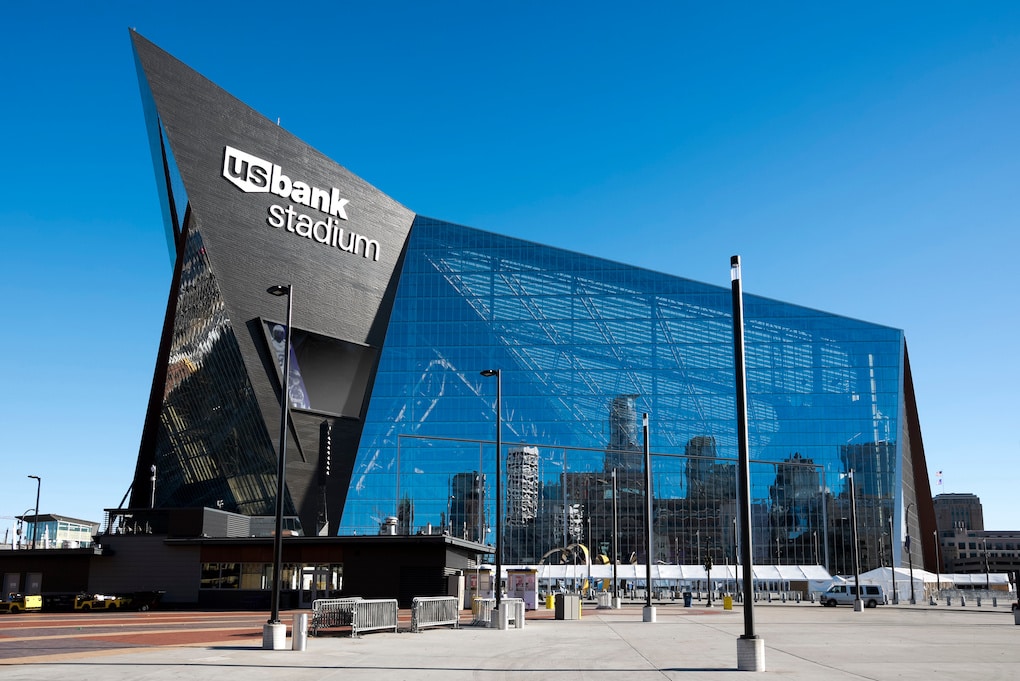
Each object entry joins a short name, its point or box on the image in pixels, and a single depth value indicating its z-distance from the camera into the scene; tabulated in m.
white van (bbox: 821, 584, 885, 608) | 73.94
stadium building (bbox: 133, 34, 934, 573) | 96.69
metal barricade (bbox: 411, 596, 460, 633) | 35.26
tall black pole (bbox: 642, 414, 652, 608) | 46.57
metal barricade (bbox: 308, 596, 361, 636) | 32.56
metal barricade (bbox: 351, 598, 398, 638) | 32.09
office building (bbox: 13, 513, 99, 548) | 132.12
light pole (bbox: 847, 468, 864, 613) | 65.19
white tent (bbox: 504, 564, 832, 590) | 89.06
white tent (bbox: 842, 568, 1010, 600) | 89.62
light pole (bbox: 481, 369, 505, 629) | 37.03
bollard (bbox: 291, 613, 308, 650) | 26.09
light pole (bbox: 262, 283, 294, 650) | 26.20
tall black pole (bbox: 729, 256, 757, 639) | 22.39
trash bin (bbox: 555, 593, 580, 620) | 46.66
